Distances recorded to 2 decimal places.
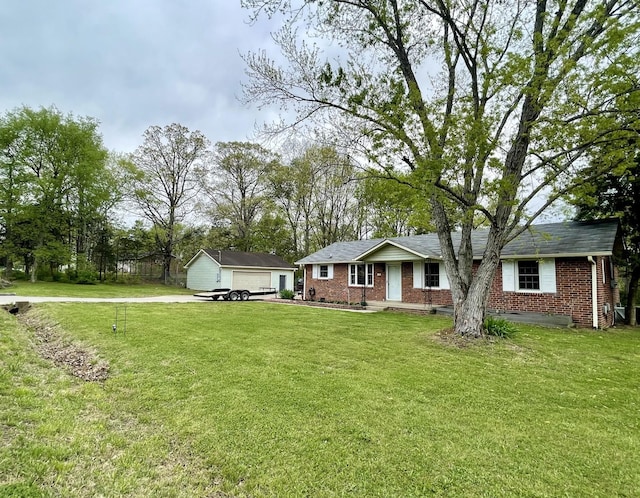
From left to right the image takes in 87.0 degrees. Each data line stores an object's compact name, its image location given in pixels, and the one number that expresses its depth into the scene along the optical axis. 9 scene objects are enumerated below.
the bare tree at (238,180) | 31.98
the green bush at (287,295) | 20.72
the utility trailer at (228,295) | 19.01
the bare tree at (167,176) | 30.22
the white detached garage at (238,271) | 26.92
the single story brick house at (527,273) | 11.41
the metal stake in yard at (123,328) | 8.13
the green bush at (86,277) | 27.15
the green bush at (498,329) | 8.45
